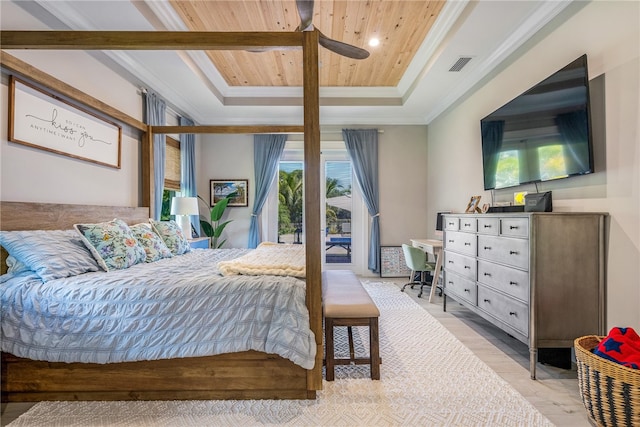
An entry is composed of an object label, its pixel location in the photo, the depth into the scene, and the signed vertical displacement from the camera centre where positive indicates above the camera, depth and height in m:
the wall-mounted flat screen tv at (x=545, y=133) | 2.16 +0.66
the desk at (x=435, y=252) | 4.00 -0.48
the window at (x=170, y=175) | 4.40 +0.58
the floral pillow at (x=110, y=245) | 2.27 -0.22
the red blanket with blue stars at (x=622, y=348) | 1.52 -0.67
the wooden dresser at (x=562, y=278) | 2.08 -0.42
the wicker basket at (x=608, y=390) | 1.44 -0.85
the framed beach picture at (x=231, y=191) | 5.42 +0.42
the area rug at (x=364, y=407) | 1.71 -1.11
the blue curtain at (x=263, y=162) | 5.36 +0.91
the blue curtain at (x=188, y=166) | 4.71 +0.75
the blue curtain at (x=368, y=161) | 5.36 +0.92
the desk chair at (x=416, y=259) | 4.09 -0.57
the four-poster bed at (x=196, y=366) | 1.78 -0.88
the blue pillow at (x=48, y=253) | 1.90 -0.24
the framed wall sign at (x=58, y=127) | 2.15 +0.71
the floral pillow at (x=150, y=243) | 2.78 -0.25
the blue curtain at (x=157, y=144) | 3.63 +0.86
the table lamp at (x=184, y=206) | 4.12 +0.12
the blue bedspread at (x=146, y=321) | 1.77 -0.60
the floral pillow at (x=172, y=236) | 3.23 -0.22
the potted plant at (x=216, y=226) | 5.04 -0.15
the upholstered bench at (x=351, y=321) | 2.08 -0.70
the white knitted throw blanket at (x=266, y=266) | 2.03 -0.33
